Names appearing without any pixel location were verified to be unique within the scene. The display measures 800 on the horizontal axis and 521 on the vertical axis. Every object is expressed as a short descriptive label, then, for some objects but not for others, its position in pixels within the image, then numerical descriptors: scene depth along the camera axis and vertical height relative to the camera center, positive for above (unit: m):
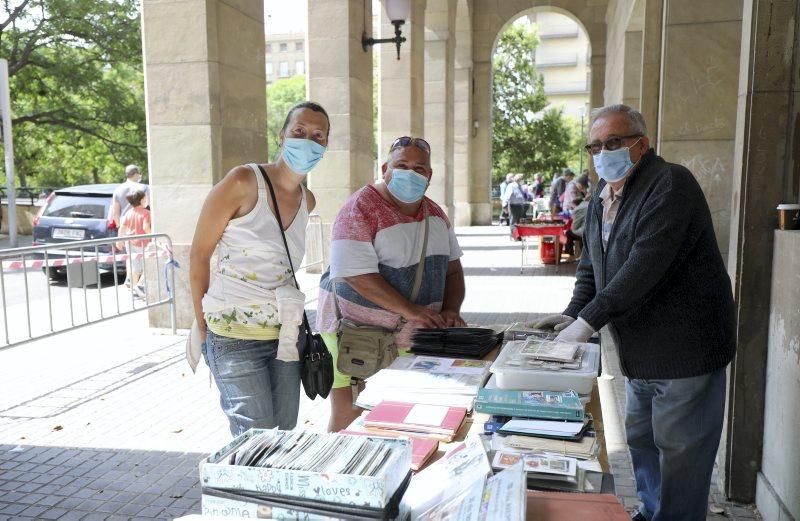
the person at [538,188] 29.36 -0.63
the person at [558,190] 17.84 -0.47
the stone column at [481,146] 25.27 +1.00
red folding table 13.19 -1.10
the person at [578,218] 10.78 -0.72
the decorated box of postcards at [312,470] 1.36 -0.60
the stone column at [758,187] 3.60 -0.07
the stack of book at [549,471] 1.69 -0.73
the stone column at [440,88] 18.72 +2.35
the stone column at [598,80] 22.47 +3.03
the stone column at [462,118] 24.39 +1.97
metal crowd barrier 7.05 -1.28
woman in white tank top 2.95 -0.50
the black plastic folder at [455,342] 2.87 -0.71
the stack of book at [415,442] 1.84 -0.76
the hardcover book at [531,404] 2.04 -0.68
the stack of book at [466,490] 1.38 -0.68
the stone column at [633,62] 11.95 +1.95
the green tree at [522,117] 41.41 +3.42
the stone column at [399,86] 14.33 +1.80
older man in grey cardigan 2.62 -0.49
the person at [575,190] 14.64 -0.37
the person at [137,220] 10.11 -0.67
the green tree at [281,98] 67.31 +7.36
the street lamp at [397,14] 11.56 +2.66
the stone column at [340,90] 11.32 +1.38
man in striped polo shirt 3.22 -0.40
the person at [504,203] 22.31 -1.05
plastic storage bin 2.19 -0.64
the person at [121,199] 11.35 -0.41
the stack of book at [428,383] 2.32 -0.73
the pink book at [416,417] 2.06 -0.74
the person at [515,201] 20.67 -0.82
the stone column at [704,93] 6.45 +0.77
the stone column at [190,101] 7.18 +0.76
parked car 12.24 -0.77
